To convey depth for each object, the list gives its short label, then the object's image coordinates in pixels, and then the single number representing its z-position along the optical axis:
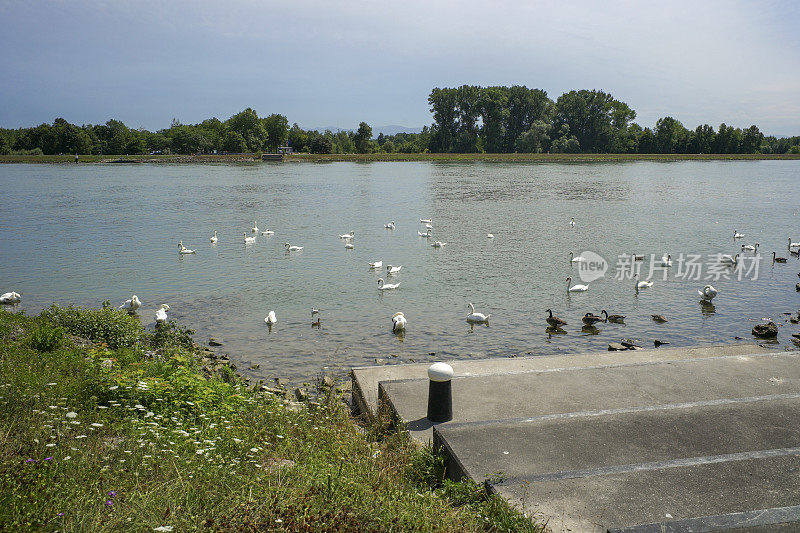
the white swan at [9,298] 15.59
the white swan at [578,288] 17.28
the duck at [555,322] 13.93
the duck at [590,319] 14.29
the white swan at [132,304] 14.83
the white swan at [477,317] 14.06
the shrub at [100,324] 10.67
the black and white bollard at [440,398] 6.07
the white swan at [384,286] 17.73
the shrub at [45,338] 8.69
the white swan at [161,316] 13.45
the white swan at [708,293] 15.86
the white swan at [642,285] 17.49
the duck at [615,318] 14.41
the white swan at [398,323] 13.41
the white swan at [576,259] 21.84
